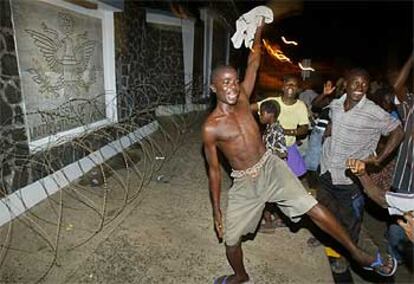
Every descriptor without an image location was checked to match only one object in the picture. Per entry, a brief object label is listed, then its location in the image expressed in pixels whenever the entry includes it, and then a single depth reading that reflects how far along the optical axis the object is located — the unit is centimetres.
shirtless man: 267
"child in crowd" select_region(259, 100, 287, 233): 348
